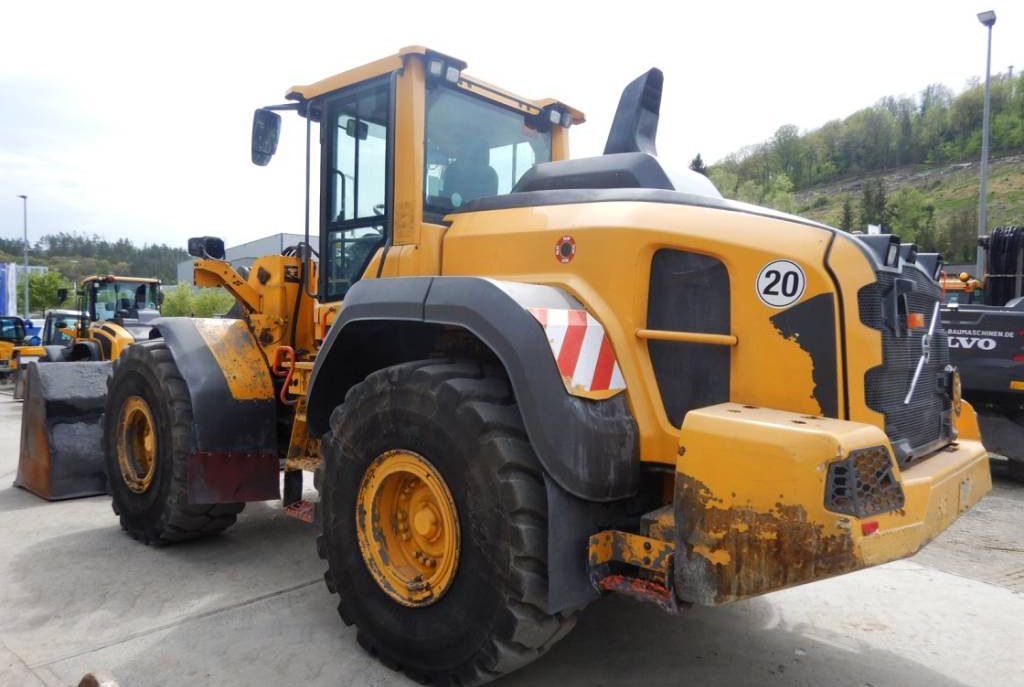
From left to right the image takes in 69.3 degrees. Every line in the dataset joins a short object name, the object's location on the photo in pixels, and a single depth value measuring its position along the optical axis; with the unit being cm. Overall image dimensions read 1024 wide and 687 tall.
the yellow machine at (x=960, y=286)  891
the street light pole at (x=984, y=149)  1560
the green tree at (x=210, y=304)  3450
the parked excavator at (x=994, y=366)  743
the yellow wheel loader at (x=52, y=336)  1568
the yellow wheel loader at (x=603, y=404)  238
